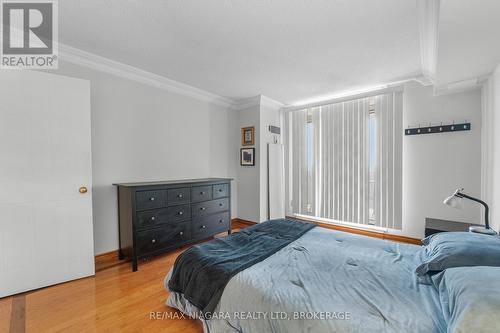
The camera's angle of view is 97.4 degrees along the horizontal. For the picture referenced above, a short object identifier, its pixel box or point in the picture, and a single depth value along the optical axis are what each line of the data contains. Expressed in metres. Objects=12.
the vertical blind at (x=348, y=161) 3.49
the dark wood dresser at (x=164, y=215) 2.64
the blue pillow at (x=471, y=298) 0.84
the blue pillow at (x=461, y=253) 1.24
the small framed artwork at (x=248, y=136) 4.44
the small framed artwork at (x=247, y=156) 4.43
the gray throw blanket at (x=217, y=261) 1.50
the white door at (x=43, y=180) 2.06
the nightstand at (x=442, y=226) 2.59
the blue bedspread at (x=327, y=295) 1.06
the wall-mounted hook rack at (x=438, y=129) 2.96
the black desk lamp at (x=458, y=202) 1.97
